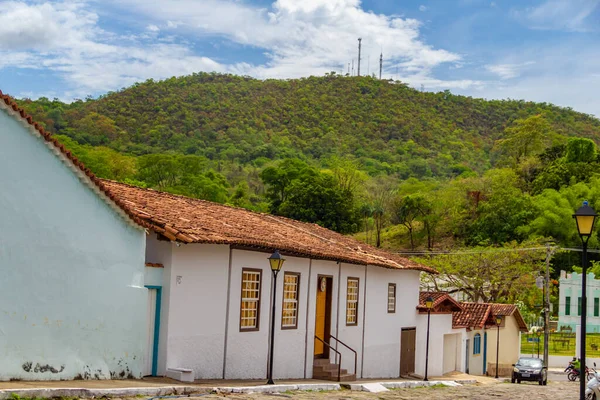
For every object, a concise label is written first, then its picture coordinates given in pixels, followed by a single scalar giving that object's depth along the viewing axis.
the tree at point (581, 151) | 84.88
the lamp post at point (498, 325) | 38.03
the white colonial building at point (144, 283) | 12.31
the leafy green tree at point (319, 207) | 68.56
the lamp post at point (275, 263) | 16.61
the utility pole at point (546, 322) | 41.66
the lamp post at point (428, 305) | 27.28
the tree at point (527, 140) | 103.75
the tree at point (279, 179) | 75.19
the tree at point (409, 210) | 81.45
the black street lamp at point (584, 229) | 13.70
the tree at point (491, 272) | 52.44
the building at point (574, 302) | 60.34
